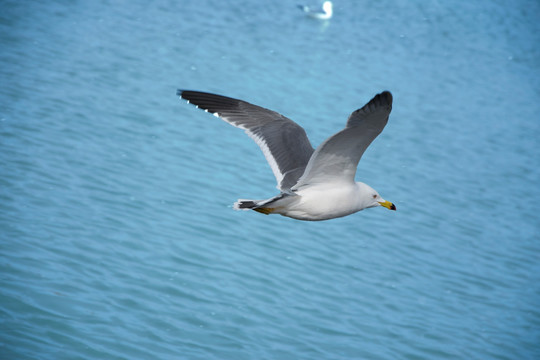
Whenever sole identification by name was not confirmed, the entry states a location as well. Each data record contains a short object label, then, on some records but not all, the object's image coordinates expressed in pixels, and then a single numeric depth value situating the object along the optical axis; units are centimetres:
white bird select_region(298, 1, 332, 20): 3794
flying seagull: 956
